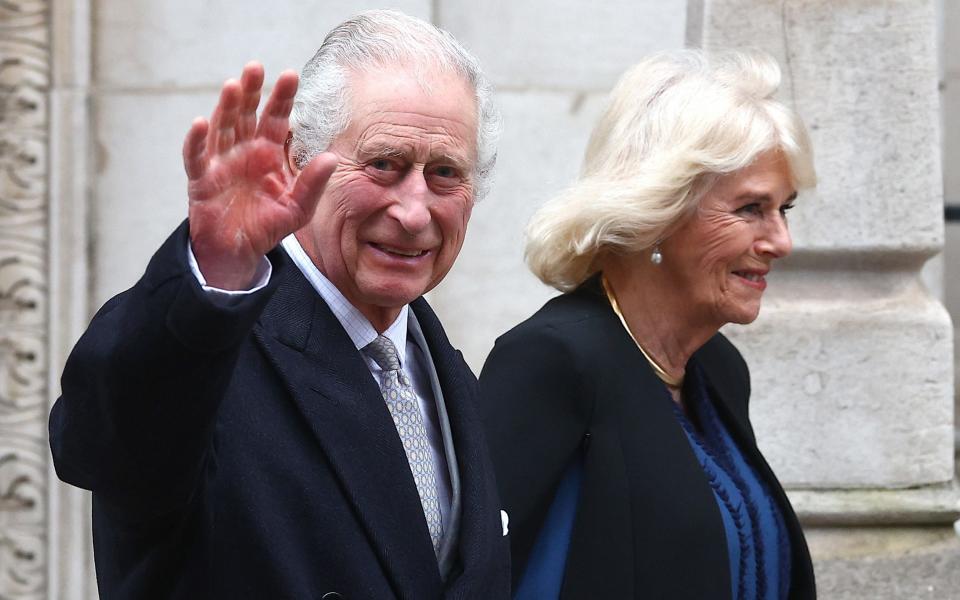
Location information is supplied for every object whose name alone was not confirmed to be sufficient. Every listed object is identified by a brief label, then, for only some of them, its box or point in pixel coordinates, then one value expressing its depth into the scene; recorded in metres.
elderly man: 2.72
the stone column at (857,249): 6.90
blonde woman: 5.10
